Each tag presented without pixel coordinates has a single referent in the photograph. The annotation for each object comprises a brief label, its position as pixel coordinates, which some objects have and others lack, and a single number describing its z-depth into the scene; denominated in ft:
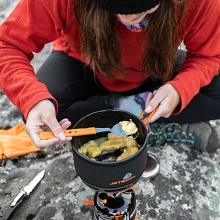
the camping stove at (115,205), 3.66
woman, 3.56
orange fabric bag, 5.02
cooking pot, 2.82
